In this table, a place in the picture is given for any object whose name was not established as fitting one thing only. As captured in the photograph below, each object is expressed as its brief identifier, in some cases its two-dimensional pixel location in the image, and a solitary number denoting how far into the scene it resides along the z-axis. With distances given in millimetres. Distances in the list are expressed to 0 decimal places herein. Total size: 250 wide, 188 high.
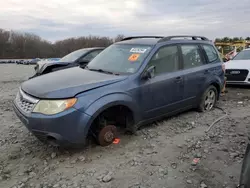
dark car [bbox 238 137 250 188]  2004
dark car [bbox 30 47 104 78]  7707
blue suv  3125
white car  8094
